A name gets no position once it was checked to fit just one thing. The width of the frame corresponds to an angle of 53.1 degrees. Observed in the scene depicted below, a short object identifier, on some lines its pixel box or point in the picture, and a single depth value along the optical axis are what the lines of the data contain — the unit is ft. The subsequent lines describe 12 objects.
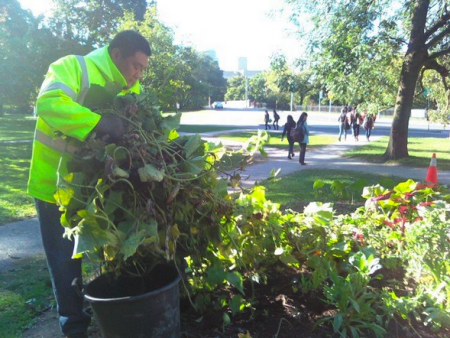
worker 7.84
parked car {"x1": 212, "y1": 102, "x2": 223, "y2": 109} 254.47
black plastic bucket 7.72
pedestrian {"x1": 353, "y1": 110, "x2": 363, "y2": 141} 79.15
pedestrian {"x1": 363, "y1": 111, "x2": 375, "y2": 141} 79.69
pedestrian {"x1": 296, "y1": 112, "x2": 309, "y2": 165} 45.16
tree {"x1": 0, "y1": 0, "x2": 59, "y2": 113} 94.96
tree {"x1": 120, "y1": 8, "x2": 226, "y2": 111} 49.69
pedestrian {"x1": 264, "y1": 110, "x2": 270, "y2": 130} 109.03
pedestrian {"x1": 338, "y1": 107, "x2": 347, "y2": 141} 78.03
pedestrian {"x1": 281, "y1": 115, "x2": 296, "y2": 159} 49.90
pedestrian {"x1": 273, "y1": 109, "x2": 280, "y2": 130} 109.91
